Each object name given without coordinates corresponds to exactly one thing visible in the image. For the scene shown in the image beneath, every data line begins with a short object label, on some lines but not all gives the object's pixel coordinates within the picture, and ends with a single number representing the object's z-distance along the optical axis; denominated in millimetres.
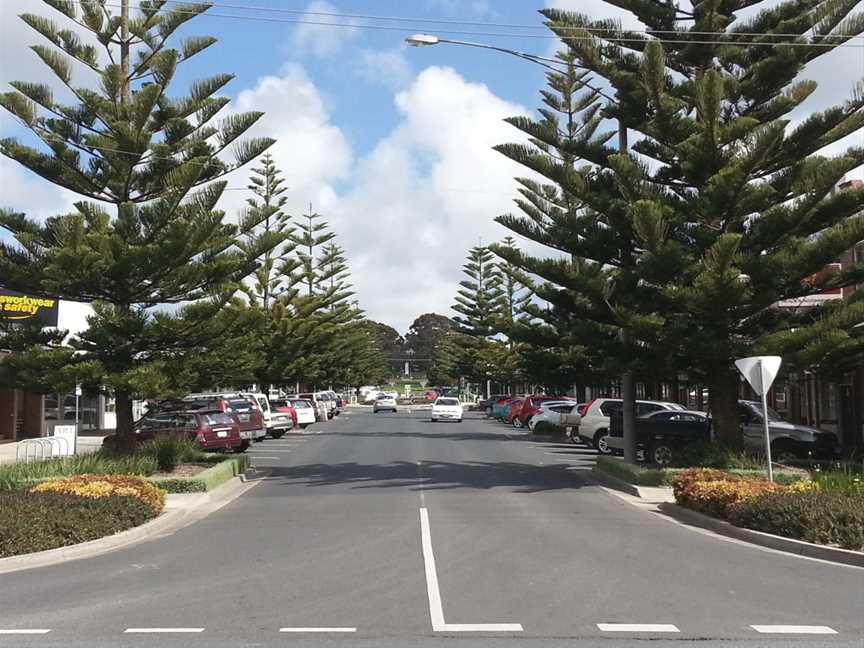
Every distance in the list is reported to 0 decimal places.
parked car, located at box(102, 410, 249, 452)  22922
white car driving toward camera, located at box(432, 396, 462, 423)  50844
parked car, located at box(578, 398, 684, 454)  26625
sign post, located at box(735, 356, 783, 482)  14203
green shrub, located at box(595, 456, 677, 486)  17594
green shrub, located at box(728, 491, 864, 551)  10922
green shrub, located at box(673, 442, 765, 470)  17734
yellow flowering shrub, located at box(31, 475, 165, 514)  13578
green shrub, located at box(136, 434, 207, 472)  18516
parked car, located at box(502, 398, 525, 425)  45188
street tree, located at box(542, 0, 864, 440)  17203
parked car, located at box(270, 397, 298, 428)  37788
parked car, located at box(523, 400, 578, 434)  36719
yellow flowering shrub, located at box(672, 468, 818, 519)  13312
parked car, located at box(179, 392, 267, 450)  26469
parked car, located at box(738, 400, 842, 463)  23031
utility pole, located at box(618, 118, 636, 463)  20047
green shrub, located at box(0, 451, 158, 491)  16734
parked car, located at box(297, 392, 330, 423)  50522
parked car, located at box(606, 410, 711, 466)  21906
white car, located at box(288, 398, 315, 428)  43219
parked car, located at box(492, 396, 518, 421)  50372
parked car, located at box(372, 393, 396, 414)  68125
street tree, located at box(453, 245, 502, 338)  73812
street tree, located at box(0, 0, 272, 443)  18422
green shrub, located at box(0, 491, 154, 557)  10891
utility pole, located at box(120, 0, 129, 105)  19469
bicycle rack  23047
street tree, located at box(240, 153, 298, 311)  47344
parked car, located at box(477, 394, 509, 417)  58838
